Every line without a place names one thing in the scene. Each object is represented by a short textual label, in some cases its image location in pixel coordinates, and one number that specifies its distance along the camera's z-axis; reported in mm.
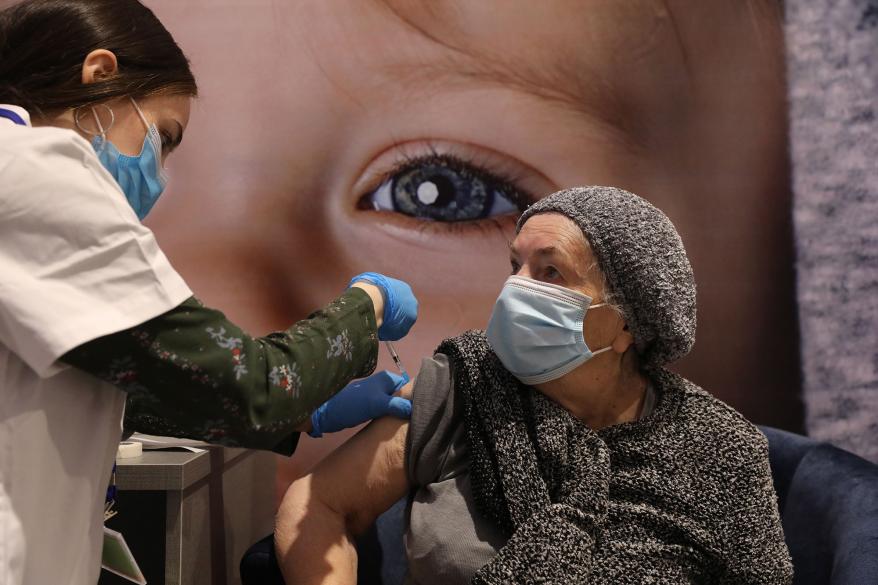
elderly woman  1479
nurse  860
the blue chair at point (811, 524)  1518
